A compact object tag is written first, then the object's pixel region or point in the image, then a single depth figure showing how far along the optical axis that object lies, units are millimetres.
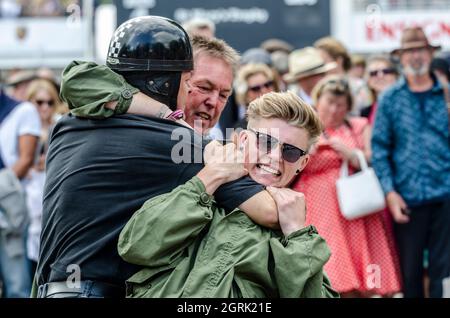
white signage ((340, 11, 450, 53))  14070
